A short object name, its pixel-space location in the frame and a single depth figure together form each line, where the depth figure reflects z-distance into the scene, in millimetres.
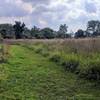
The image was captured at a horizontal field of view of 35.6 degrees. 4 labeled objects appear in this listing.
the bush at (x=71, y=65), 6762
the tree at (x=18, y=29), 41515
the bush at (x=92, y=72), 5502
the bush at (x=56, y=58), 8863
